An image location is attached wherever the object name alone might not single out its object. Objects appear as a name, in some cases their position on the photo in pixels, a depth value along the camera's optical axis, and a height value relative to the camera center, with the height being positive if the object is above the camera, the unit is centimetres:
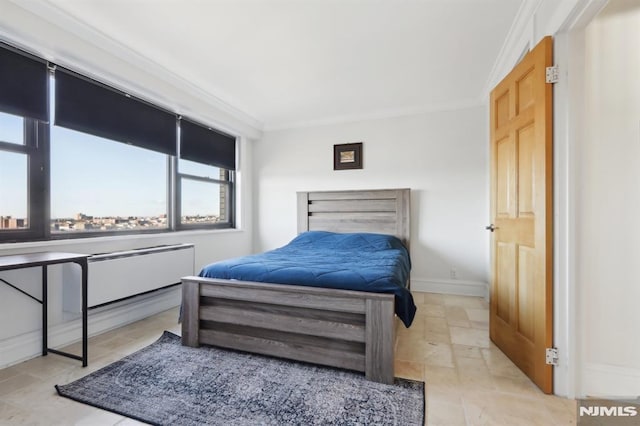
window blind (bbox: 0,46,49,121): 177 +83
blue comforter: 172 -38
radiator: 208 -48
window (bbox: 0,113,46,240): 187 +24
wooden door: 155 -1
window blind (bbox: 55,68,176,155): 211 +84
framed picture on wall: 382 +77
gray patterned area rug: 135 -94
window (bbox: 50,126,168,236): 220 +26
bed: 164 -65
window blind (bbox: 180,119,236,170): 322 +84
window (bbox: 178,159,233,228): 333 +25
